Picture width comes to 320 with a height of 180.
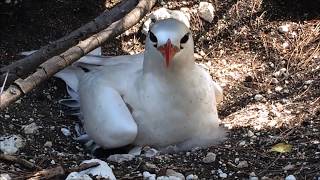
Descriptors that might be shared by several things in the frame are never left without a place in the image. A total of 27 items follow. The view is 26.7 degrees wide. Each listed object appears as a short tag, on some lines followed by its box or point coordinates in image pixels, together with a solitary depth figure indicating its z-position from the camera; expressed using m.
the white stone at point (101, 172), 3.28
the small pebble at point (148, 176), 3.40
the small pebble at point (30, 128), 3.90
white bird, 3.85
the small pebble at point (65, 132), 4.10
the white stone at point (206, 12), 5.17
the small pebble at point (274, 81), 4.69
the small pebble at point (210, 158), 3.73
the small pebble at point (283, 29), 5.09
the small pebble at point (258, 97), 4.48
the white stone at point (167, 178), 3.40
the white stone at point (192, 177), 3.49
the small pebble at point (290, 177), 3.38
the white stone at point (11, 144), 3.59
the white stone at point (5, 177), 3.10
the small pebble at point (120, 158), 3.71
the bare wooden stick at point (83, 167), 3.29
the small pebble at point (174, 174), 3.46
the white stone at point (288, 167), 3.53
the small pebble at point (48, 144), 3.83
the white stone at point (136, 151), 3.92
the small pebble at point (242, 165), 3.67
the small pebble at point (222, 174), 3.57
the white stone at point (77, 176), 3.18
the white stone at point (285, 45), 4.99
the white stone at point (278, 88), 4.60
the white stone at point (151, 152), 3.88
